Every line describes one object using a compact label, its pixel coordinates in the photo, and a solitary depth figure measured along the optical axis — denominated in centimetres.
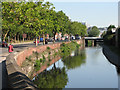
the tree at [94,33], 14649
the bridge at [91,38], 10999
